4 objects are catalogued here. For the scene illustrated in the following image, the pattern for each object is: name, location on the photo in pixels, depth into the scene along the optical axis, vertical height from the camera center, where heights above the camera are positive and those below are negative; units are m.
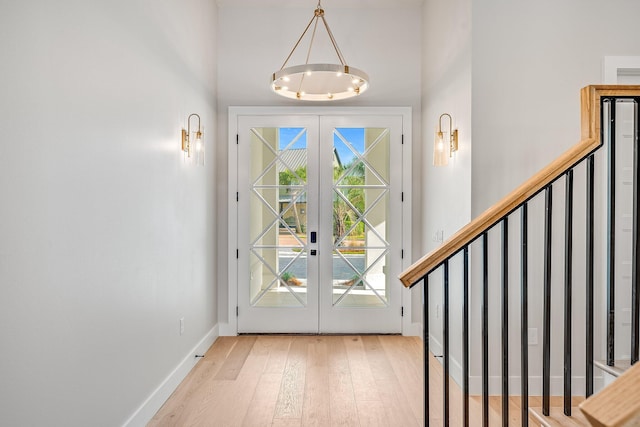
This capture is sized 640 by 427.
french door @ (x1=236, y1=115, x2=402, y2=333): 4.44 -0.03
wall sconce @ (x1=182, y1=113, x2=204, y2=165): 3.41 +0.56
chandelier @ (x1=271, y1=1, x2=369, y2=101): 2.81 +0.94
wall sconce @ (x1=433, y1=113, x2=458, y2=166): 3.34 +0.53
